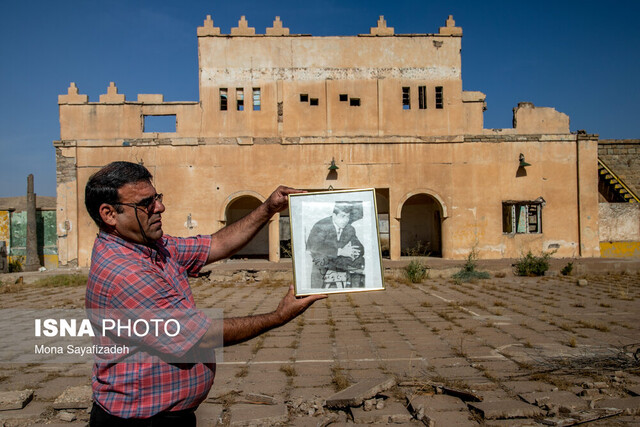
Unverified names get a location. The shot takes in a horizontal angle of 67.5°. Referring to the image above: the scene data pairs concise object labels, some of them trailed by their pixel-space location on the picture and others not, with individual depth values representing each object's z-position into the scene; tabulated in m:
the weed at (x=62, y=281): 14.78
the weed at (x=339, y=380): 4.88
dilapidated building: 19.39
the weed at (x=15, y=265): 19.94
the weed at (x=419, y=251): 22.68
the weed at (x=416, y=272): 15.00
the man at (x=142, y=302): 2.04
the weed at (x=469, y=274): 14.87
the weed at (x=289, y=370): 5.41
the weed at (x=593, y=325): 7.41
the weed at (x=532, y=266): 15.86
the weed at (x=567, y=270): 15.84
